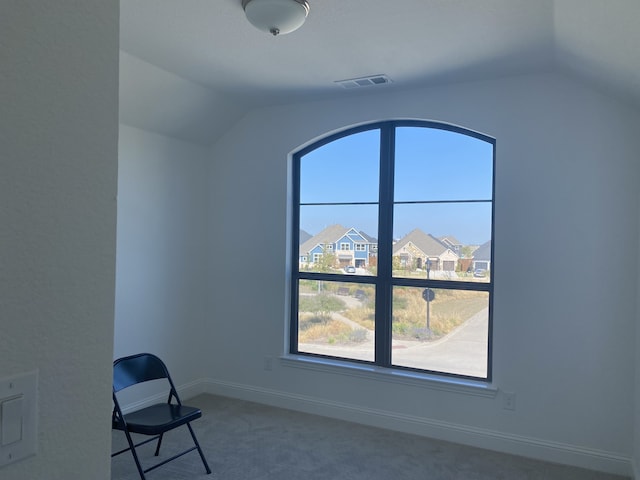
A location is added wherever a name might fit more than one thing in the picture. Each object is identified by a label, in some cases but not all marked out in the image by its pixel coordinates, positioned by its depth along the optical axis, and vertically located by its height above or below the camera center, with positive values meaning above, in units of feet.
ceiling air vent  11.37 +3.90
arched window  11.98 -0.18
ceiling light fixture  7.45 +3.63
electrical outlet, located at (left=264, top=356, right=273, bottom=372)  13.96 -3.66
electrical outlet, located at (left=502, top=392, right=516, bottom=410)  11.07 -3.67
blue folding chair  9.11 -3.63
